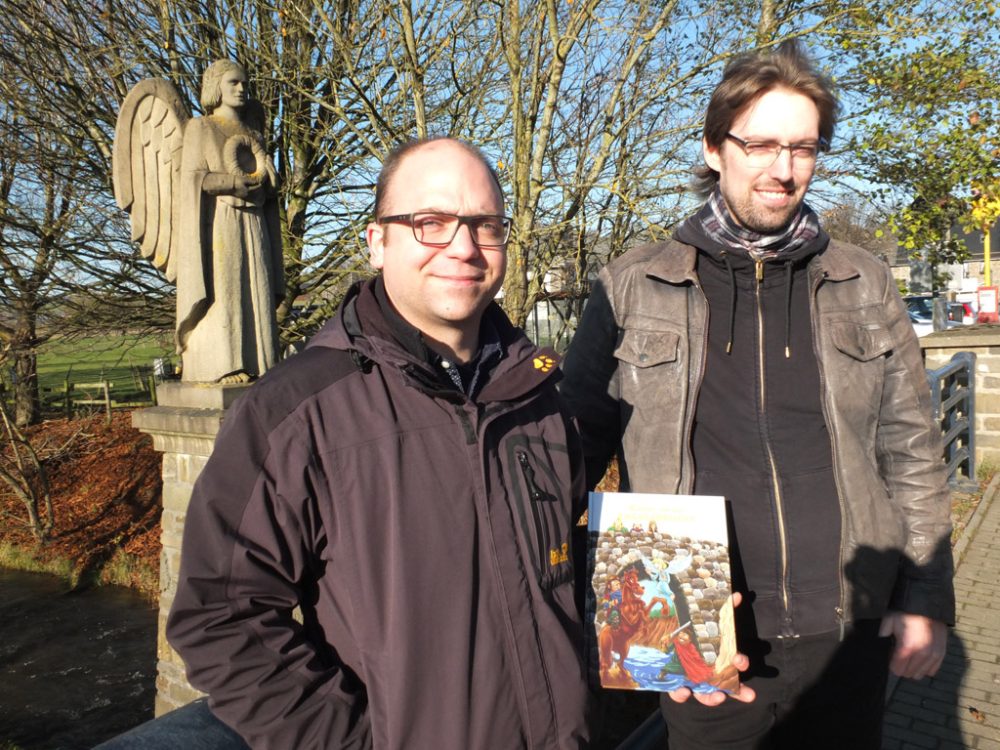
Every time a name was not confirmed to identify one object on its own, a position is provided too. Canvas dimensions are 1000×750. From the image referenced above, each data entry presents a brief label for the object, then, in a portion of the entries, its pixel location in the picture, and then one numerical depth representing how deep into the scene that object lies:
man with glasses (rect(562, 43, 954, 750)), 1.79
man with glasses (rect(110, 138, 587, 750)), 1.26
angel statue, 4.94
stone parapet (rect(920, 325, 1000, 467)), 7.56
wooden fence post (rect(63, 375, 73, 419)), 14.94
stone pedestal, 4.83
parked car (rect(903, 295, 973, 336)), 20.70
